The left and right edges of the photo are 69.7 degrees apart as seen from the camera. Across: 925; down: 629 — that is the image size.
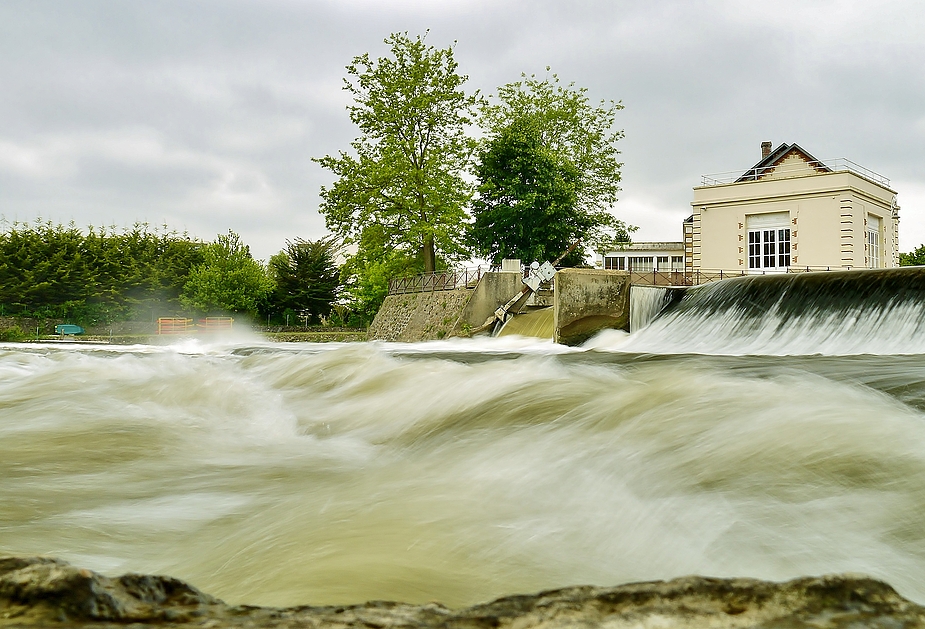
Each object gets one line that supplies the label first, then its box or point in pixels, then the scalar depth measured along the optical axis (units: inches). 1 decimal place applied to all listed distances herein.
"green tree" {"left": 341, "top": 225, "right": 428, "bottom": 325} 1139.3
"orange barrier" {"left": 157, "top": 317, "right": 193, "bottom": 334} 1370.3
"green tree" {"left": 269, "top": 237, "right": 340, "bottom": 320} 1690.5
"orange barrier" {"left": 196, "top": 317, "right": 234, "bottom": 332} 1403.8
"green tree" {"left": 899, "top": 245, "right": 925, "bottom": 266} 2250.2
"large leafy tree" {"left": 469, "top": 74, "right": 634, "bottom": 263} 1269.7
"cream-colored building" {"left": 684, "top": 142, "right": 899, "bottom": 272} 1138.7
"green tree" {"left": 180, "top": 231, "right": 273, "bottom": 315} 1681.8
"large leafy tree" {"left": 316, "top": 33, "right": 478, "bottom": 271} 1128.2
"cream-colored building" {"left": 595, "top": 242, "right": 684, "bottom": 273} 2237.9
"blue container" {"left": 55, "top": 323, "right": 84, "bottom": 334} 1593.3
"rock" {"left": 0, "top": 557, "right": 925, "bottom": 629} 44.5
